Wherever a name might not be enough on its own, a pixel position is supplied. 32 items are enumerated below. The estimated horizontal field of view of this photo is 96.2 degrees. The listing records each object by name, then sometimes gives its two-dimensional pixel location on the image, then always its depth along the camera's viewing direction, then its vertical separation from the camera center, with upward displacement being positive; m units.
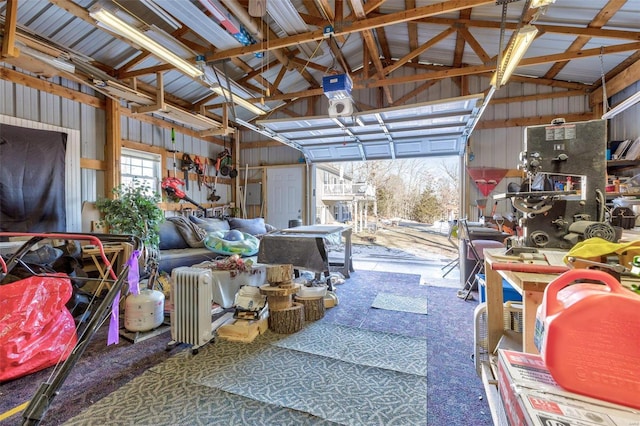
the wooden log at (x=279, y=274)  3.05 -0.69
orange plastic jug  0.67 -0.33
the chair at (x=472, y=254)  3.84 -0.60
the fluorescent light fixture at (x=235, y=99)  4.19 +1.71
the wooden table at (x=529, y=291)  1.10 -0.31
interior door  7.51 +0.39
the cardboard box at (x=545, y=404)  0.62 -0.45
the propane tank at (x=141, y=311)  2.73 -0.99
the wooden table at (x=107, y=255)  3.27 -0.54
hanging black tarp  3.71 +0.40
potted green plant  3.71 -0.08
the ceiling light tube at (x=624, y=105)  3.49 +1.38
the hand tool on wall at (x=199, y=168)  6.72 +0.97
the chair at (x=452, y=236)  5.20 -0.49
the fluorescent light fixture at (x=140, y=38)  2.56 +1.72
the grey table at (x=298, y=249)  3.69 -0.52
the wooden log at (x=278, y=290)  2.97 -0.84
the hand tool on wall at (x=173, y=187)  5.90 +0.46
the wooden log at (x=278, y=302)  2.97 -0.97
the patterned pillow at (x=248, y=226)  6.21 -0.36
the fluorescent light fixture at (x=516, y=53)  2.55 +1.65
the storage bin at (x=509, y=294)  2.23 -0.65
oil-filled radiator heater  2.43 -0.84
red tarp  2.03 -0.88
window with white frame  5.38 +0.83
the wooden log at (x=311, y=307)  3.25 -1.11
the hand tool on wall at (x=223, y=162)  7.44 +1.25
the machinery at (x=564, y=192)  1.78 +0.16
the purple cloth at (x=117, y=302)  1.91 -0.74
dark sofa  4.33 -0.54
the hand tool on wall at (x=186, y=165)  6.48 +1.00
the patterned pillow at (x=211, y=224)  5.59 -0.29
